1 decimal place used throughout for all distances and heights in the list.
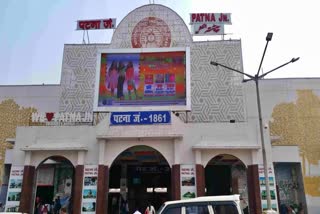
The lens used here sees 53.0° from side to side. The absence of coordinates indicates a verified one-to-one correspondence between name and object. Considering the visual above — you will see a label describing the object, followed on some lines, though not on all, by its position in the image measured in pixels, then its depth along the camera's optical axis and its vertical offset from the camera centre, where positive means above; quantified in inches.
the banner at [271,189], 689.0 +13.5
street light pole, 525.3 +163.3
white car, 269.9 -9.6
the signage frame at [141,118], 734.5 +172.0
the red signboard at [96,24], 1191.6 +619.7
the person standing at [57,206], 888.7 -30.1
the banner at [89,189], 700.0 +12.7
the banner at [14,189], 720.0 +12.7
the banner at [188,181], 698.2 +30.1
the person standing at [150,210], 689.3 -32.5
